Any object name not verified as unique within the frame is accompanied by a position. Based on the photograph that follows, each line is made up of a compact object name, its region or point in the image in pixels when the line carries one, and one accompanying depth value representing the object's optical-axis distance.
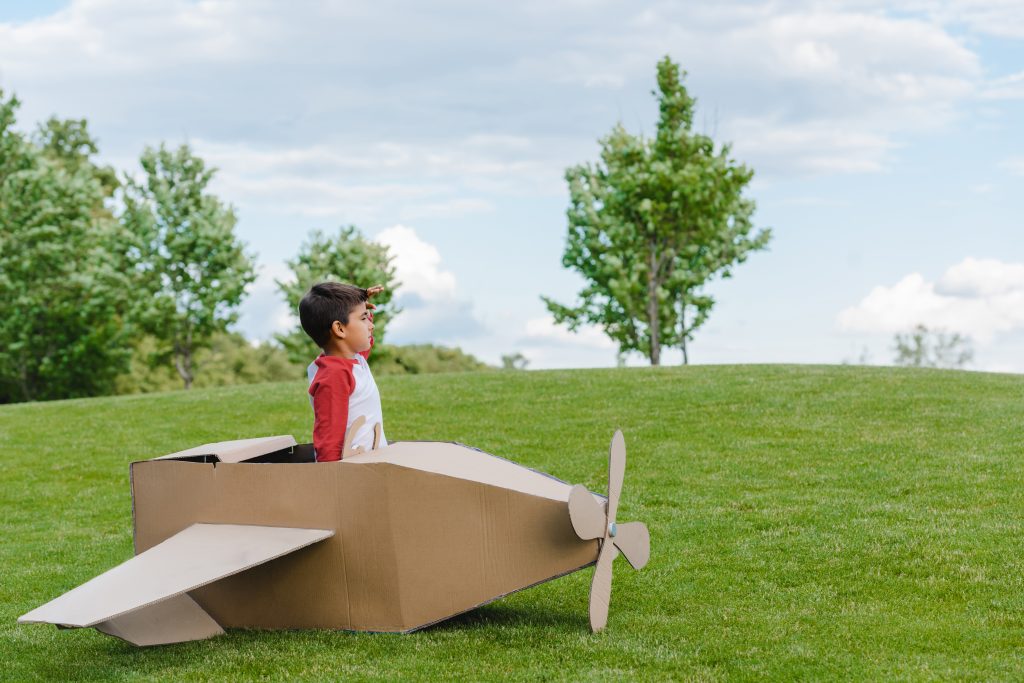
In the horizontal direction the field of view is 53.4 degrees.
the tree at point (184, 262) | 34.16
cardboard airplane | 5.52
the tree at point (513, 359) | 58.71
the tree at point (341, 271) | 36.00
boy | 5.71
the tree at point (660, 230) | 31.55
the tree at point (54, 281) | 34.34
